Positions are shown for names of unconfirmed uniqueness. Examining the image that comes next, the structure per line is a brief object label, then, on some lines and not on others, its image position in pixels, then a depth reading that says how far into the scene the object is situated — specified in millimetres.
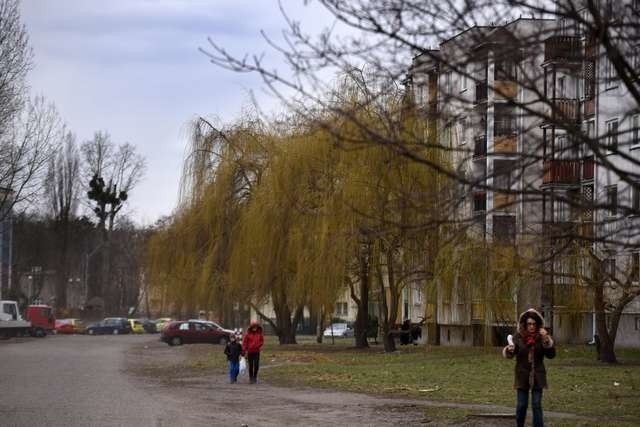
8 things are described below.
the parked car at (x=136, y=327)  107188
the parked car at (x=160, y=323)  112000
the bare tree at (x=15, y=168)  63438
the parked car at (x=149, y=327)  110125
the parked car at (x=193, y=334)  72000
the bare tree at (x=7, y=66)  61450
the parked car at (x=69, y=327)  102750
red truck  83875
